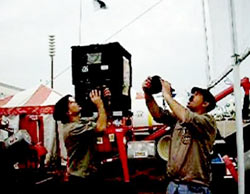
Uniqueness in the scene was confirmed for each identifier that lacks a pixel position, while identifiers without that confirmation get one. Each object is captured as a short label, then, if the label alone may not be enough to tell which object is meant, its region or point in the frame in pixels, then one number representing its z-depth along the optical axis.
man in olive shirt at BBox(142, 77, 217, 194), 3.08
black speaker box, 4.89
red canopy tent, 7.67
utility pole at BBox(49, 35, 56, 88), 14.58
